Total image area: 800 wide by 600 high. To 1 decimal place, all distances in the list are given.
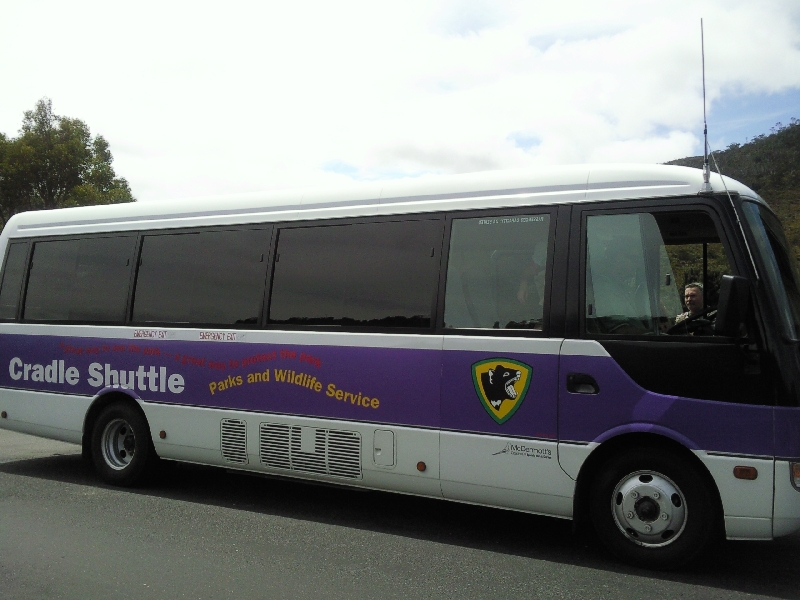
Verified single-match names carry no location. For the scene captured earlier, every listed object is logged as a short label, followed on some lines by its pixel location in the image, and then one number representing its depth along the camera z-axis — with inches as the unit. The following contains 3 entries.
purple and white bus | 209.6
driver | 218.1
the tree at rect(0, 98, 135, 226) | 1524.4
